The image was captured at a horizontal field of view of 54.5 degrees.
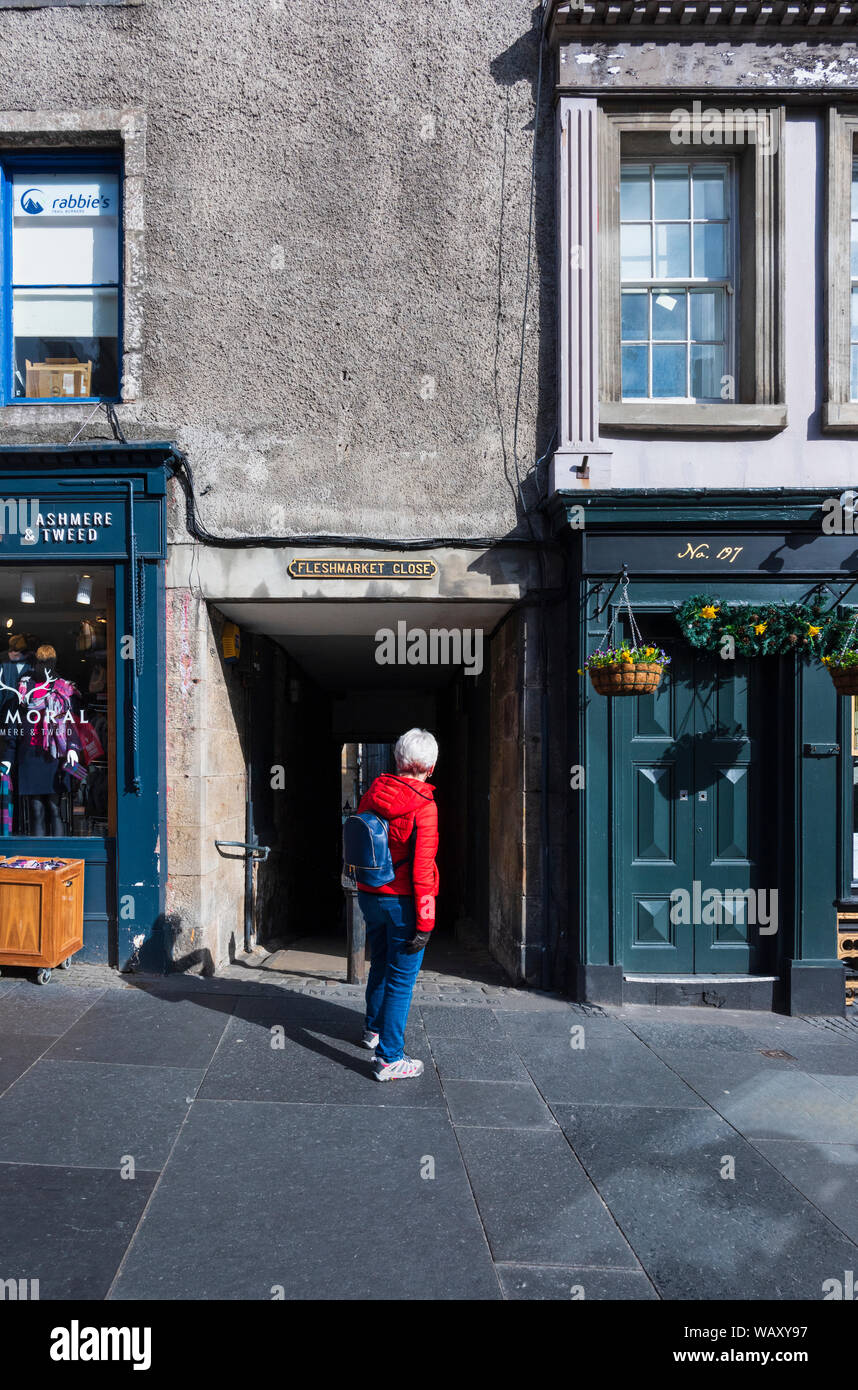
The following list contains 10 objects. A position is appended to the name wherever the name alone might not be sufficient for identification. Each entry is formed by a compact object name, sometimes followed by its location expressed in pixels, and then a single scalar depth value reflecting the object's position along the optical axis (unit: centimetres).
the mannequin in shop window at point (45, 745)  695
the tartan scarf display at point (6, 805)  698
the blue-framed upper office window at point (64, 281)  709
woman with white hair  457
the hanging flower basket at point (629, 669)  571
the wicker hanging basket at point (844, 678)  584
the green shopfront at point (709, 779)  640
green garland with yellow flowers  631
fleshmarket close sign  671
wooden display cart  607
